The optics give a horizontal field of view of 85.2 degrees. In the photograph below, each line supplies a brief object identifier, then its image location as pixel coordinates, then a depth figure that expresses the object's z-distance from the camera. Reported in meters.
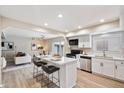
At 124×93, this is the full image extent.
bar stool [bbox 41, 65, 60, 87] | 2.04
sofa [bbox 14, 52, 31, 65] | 4.77
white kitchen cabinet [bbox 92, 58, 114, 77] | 2.78
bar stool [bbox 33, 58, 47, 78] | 2.76
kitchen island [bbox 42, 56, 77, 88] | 2.06
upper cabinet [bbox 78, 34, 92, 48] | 3.93
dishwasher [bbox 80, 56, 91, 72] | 3.57
